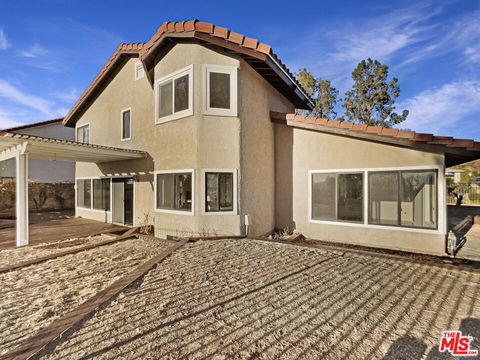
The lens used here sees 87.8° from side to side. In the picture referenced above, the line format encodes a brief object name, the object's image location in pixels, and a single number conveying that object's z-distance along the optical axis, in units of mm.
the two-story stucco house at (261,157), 8664
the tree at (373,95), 26156
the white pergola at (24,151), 8766
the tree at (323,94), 30891
